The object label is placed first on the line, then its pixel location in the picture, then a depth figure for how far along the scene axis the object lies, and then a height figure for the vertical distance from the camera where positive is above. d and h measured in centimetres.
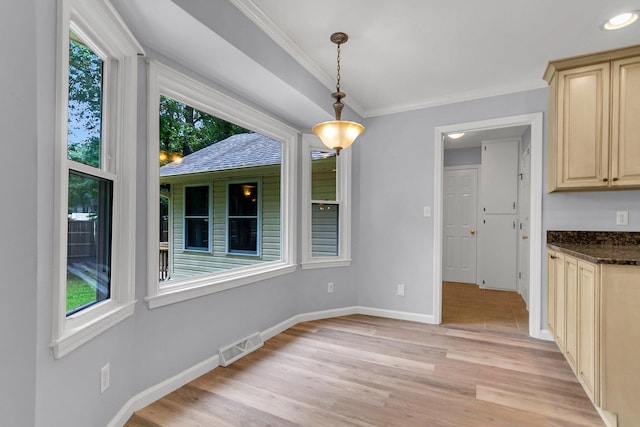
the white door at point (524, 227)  429 -18
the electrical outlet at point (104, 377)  160 -87
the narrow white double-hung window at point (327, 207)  368 +8
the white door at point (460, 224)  565 -19
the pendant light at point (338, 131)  220 +59
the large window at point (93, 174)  131 +20
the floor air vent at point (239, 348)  252 -117
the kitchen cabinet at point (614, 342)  171 -72
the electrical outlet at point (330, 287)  377 -91
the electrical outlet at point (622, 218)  276 -2
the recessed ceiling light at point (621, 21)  209 +136
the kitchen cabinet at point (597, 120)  241 +77
